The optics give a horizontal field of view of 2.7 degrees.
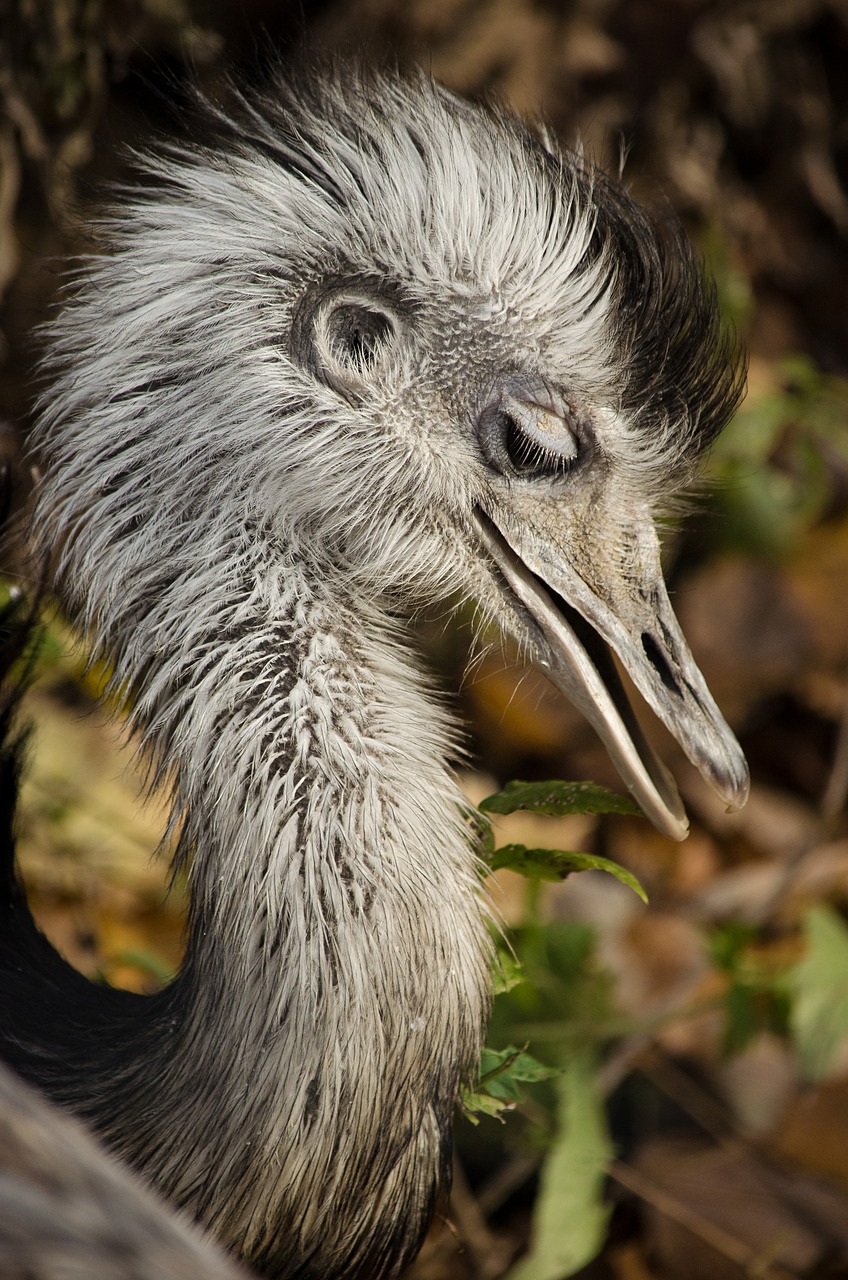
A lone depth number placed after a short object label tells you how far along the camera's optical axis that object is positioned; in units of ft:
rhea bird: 13.54
